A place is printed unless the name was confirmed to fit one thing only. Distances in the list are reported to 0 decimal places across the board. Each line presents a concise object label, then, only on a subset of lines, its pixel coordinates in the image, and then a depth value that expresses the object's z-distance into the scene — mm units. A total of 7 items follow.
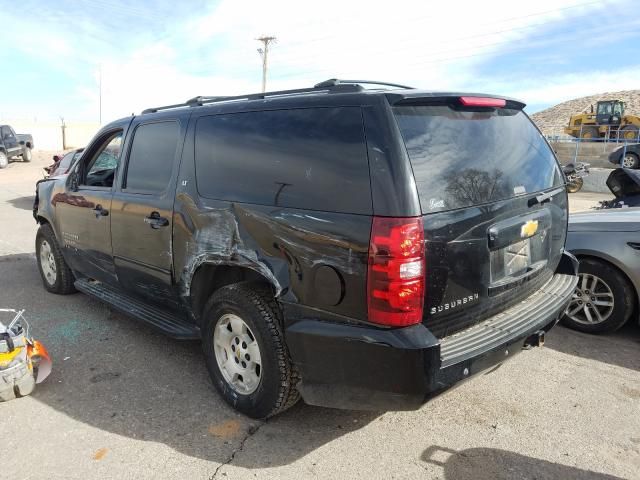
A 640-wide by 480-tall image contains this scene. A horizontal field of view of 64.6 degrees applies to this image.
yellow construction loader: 30912
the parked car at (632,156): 20844
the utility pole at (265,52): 40500
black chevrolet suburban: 2381
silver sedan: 4312
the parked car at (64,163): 10562
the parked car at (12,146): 25844
